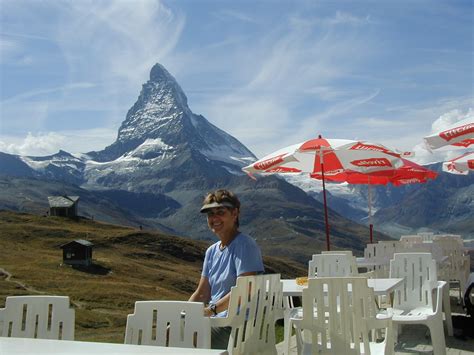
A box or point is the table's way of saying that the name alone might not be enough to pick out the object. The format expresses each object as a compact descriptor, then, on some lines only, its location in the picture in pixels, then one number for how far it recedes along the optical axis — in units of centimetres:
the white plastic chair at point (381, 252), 1103
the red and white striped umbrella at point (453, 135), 850
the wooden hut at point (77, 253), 6812
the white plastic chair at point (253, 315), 429
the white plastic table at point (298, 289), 628
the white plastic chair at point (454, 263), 1075
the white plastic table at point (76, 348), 307
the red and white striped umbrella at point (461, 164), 1288
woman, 499
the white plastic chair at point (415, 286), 676
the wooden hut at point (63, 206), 10531
